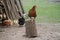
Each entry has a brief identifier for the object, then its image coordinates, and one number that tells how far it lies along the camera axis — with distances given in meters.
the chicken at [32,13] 9.48
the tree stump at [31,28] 9.15
